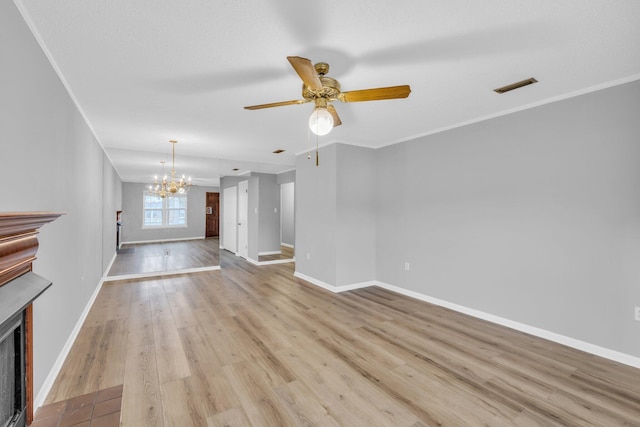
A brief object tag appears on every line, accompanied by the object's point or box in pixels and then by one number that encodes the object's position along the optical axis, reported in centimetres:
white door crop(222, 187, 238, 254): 726
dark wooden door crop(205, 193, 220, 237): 805
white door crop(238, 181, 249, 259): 704
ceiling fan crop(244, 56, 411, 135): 198
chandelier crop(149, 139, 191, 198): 590
